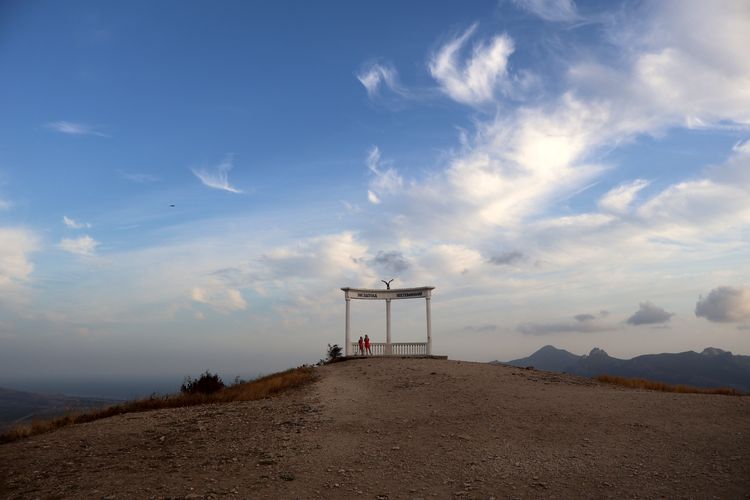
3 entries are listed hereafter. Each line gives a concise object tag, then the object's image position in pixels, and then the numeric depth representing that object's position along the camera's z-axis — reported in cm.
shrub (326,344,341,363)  2916
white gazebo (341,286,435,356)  2747
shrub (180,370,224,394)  1934
